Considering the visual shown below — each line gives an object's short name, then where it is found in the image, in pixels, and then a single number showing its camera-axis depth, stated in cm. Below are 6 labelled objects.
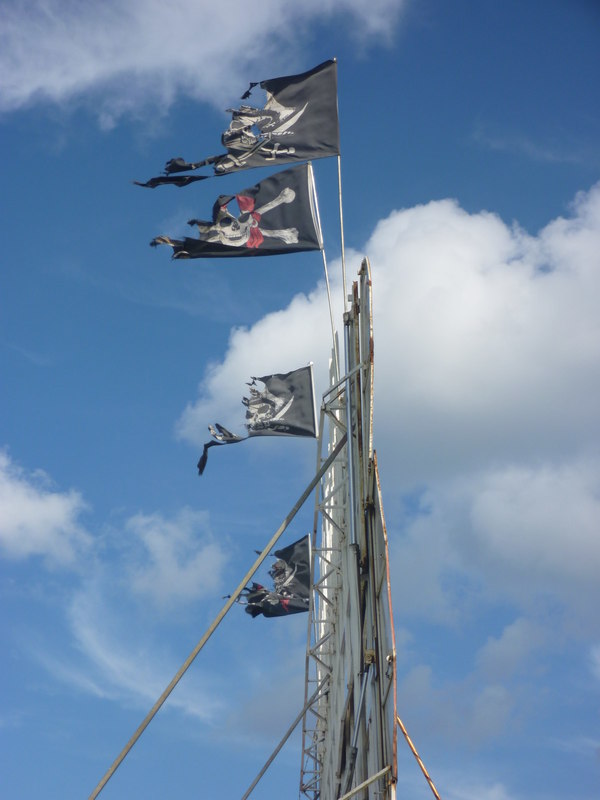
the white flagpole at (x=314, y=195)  2527
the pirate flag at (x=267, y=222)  2475
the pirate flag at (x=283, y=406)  3009
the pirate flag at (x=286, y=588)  3538
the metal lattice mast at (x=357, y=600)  1900
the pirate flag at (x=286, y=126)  2533
